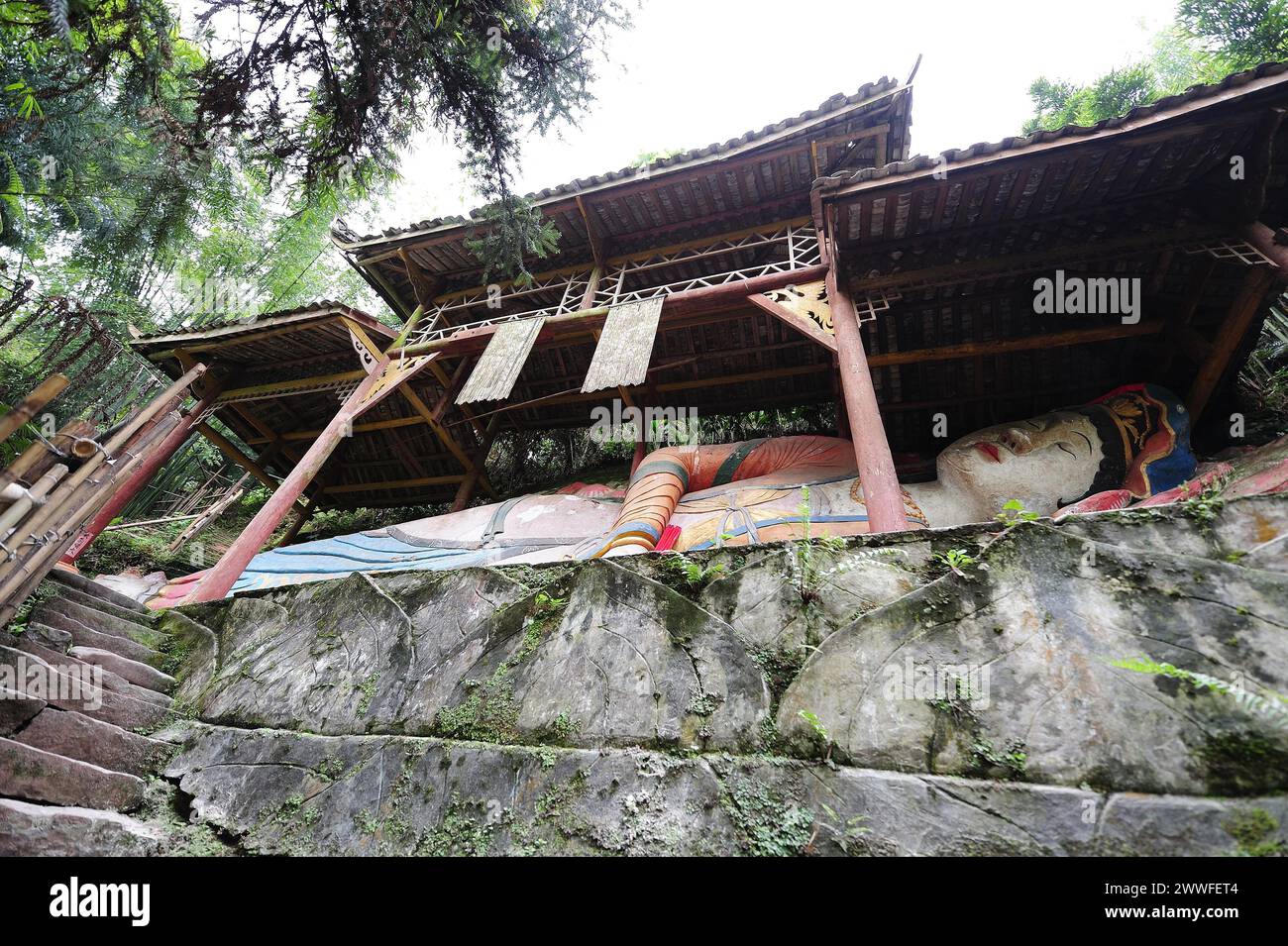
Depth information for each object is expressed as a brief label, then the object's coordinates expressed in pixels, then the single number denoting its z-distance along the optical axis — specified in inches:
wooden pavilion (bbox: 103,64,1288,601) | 153.7
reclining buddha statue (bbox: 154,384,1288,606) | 186.5
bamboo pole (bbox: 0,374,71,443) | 85.2
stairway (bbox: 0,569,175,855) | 81.7
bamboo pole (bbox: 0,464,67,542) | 97.1
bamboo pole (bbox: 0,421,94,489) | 98.2
